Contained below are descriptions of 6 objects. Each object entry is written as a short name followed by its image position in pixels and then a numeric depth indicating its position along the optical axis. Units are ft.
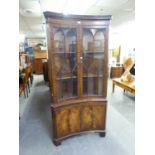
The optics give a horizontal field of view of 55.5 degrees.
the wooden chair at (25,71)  14.08
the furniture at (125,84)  13.28
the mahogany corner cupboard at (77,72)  6.83
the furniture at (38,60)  29.32
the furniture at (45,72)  19.89
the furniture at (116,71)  24.91
